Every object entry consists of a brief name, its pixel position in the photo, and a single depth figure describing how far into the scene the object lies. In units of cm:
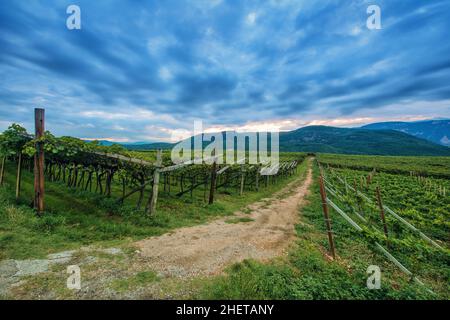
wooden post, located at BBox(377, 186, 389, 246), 845
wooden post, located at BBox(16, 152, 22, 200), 984
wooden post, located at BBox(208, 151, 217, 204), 1402
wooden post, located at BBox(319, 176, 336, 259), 711
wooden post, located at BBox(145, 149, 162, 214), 1001
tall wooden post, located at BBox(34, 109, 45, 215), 841
